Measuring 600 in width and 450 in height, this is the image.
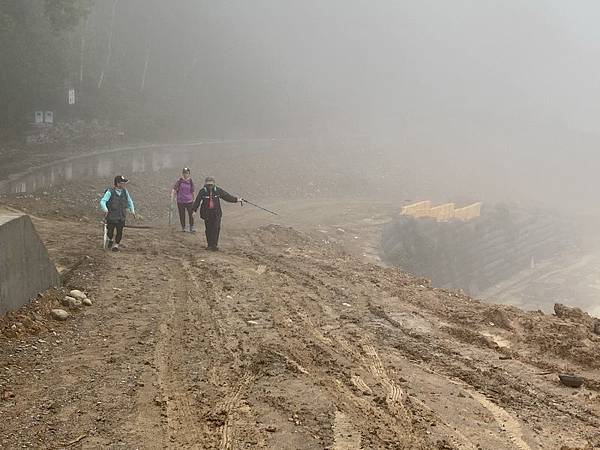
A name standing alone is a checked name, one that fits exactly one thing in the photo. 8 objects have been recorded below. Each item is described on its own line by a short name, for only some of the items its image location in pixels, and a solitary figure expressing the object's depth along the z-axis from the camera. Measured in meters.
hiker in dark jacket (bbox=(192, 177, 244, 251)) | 12.57
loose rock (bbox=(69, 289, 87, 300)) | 8.09
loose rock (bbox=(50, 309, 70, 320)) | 7.29
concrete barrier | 6.81
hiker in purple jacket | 14.42
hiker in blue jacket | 11.32
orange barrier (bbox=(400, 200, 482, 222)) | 24.44
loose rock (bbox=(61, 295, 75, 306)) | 7.80
